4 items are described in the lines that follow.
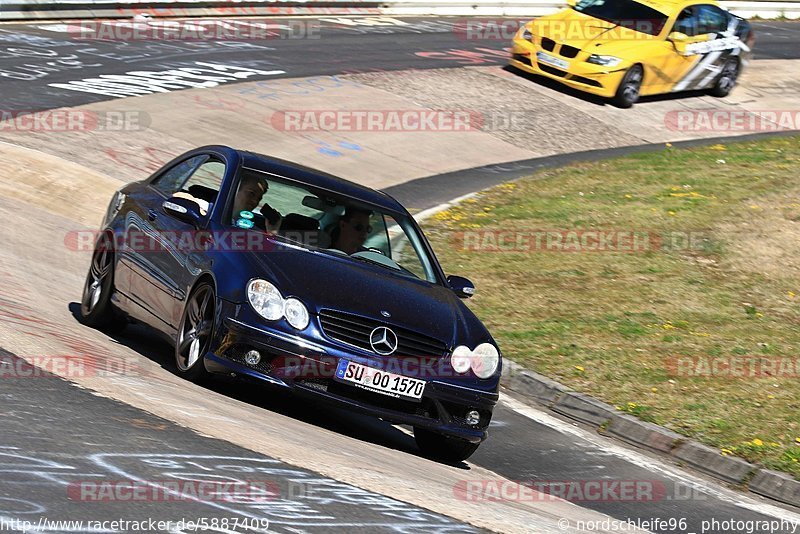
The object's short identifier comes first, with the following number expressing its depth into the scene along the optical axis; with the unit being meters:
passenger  17.84
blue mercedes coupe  15.60
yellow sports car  46.78
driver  17.94
